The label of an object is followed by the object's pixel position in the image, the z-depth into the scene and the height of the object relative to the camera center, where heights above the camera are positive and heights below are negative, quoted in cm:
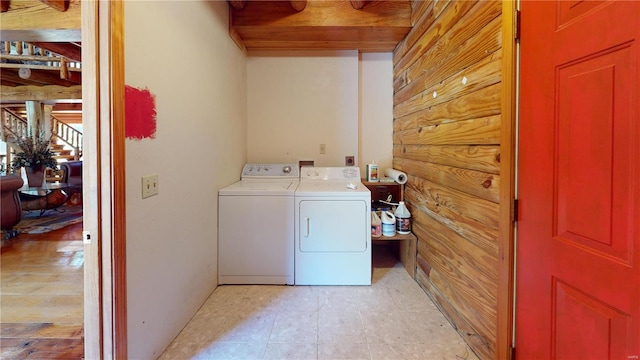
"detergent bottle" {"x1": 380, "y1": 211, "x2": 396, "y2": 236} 226 -51
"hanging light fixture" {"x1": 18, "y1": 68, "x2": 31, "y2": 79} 421 +170
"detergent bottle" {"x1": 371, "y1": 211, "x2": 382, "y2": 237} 227 -53
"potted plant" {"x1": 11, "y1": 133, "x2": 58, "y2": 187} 444 +24
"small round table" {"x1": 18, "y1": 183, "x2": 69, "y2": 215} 403 -43
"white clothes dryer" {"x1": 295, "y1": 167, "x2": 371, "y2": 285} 206 -56
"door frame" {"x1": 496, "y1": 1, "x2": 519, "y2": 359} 110 -2
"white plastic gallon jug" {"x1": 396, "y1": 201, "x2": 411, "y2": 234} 229 -46
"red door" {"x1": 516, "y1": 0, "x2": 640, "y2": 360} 71 -4
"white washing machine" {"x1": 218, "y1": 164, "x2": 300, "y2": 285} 208 -55
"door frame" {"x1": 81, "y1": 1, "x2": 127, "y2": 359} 100 -1
